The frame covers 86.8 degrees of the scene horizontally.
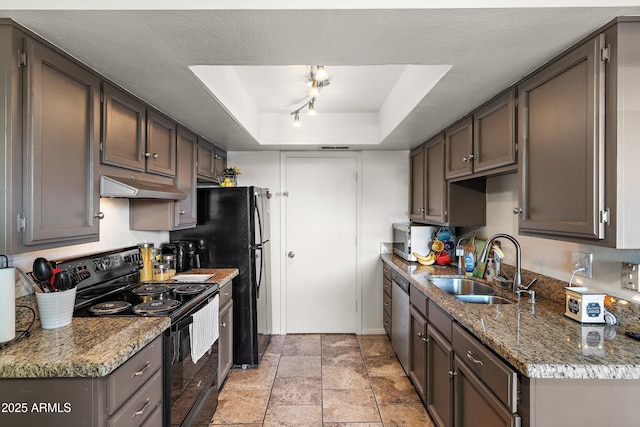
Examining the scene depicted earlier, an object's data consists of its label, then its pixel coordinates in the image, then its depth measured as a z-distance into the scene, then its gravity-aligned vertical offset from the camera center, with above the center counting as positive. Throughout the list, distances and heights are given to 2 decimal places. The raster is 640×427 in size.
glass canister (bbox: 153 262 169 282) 2.65 -0.46
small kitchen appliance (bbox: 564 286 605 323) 1.58 -0.44
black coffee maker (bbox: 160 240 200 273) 2.93 -0.34
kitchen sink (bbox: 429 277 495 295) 2.63 -0.55
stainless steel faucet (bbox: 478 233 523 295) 2.16 -0.36
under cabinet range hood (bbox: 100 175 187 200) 1.72 +0.14
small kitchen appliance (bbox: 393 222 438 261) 3.31 -0.24
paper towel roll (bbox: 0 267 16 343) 1.27 -0.34
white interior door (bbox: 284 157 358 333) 3.98 -0.44
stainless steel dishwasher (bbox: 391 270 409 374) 2.81 -0.93
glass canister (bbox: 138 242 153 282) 2.62 -0.39
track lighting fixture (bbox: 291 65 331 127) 2.21 +0.98
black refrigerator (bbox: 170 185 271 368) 3.09 -0.27
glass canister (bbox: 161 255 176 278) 2.71 -0.39
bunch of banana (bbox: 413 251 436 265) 3.22 -0.42
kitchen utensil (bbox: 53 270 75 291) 1.50 -0.30
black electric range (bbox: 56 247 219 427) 1.77 -0.53
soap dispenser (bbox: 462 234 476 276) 2.80 -0.36
